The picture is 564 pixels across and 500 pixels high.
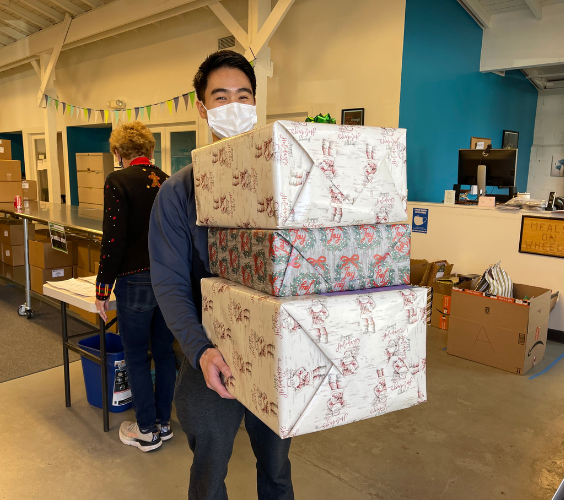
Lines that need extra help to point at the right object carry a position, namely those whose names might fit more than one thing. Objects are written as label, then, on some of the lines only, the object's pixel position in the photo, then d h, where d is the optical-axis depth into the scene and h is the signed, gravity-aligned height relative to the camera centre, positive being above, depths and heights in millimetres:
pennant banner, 5926 +1033
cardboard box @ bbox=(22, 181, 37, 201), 5781 -137
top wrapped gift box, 788 +17
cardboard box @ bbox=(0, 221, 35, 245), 4965 -576
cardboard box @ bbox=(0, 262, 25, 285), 4551 -977
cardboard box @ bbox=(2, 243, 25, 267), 5023 -832
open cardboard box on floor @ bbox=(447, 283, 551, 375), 3135 -991
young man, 1104 -260
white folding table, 2211 -789
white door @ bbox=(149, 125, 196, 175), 6207 +532
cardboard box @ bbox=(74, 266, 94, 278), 3938 -802
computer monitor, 4547 +250
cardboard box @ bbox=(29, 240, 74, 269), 4074 -684
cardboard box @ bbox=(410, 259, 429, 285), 4340 -782
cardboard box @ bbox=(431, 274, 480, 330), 3941 -969
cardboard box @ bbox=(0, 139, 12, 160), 5555 +355
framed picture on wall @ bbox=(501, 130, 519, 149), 7195 +821
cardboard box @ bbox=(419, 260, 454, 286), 4137 -760
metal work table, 3288 -312
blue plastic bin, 2384 -1021
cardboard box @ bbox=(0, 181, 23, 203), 5297 -135
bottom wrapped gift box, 787 -309
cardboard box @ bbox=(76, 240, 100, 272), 3827 -619
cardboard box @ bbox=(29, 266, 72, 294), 4102 -860
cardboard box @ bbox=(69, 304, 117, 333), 3224 -1097
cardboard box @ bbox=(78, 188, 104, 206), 7427 -247
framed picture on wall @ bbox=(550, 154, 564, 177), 8258 +471
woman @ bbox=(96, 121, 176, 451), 2021 -495
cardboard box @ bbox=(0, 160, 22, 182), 5336 +96
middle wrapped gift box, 823 -140
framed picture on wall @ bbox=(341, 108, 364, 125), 4680 +732
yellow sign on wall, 3633 -368
